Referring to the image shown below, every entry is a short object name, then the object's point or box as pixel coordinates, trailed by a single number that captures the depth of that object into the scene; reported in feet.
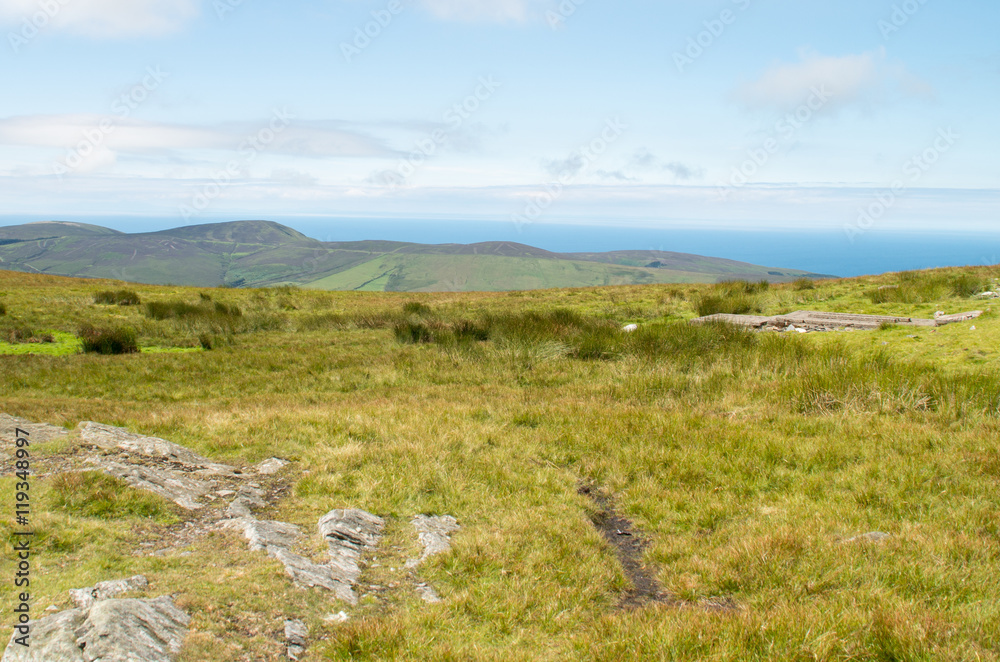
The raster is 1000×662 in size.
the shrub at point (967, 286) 67.15
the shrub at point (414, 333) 64.34
